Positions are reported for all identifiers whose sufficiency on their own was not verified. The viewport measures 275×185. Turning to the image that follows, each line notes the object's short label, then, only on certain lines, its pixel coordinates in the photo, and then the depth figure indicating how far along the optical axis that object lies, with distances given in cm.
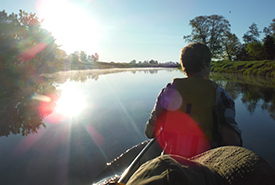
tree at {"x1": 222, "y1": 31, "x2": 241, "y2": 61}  5119
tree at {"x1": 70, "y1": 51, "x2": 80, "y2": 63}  9011
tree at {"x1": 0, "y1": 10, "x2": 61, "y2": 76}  1221
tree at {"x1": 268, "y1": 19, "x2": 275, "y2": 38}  4709
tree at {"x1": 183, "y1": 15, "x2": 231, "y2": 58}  4338
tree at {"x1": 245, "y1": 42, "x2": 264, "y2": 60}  3847
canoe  72
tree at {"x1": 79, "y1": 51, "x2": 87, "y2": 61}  10662
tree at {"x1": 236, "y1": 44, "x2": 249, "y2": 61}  4946
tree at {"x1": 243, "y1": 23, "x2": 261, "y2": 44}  5178
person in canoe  179
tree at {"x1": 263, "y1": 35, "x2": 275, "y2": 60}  3631
